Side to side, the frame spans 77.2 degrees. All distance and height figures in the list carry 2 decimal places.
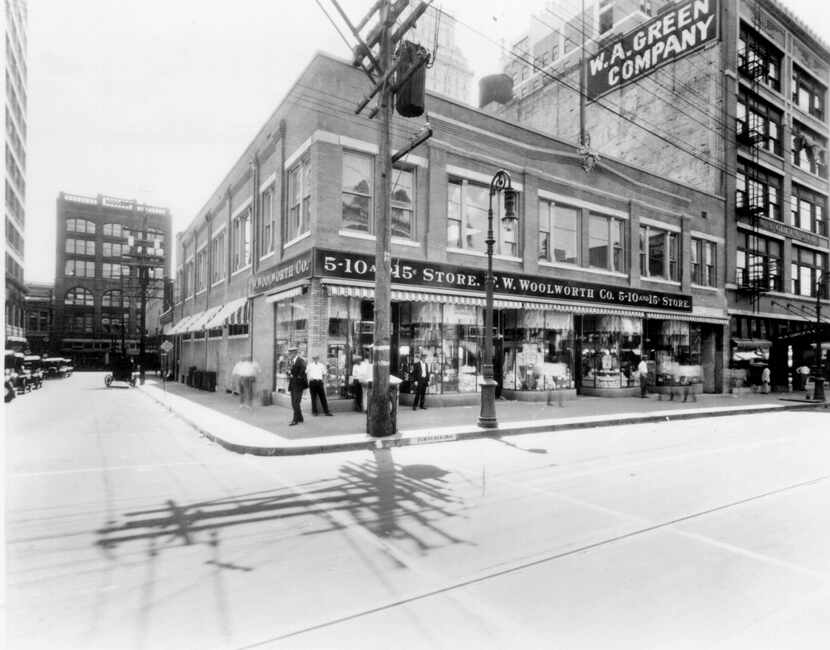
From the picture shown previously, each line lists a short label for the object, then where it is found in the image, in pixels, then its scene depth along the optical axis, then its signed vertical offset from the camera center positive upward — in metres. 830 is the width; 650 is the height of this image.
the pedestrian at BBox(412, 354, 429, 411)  15.65 -1.01
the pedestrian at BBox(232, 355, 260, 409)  15.88 -1.12
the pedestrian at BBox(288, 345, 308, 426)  11.84 -0.88
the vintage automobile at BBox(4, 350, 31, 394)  18.94 -1.29
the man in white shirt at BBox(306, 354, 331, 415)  13.12 -0.94
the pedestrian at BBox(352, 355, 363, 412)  14.34 -1.28
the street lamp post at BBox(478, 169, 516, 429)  11.90 -0.33
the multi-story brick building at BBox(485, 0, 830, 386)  25.50 +12.25
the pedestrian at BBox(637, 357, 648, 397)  20.41 -1.00
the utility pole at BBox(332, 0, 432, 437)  10.52 +3.19
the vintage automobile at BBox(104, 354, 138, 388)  29.49 -1.60
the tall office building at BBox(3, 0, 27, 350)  32.44 +9.37
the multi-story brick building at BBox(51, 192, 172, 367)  69.19 +9.90
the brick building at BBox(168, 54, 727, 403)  14.62 +3.18
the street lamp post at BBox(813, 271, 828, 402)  21.62 -1.32
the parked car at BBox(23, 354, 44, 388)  25.55 -1.41
